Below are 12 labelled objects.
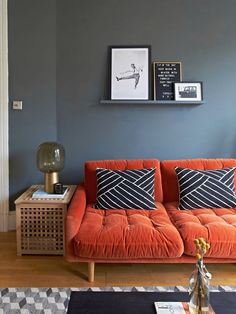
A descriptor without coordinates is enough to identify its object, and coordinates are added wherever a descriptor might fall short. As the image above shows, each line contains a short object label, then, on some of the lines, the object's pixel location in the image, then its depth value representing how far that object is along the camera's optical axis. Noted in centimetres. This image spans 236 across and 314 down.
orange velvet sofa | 226
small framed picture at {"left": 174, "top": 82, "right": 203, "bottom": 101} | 322
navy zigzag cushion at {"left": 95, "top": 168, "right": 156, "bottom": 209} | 279
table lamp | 291
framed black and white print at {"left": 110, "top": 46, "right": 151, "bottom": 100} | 322
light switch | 318
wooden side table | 275
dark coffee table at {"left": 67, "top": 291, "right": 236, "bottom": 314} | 145
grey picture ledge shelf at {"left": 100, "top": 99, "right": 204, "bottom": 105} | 319
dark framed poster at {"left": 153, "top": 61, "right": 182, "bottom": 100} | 324
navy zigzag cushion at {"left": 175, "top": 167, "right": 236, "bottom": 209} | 279
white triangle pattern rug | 204
